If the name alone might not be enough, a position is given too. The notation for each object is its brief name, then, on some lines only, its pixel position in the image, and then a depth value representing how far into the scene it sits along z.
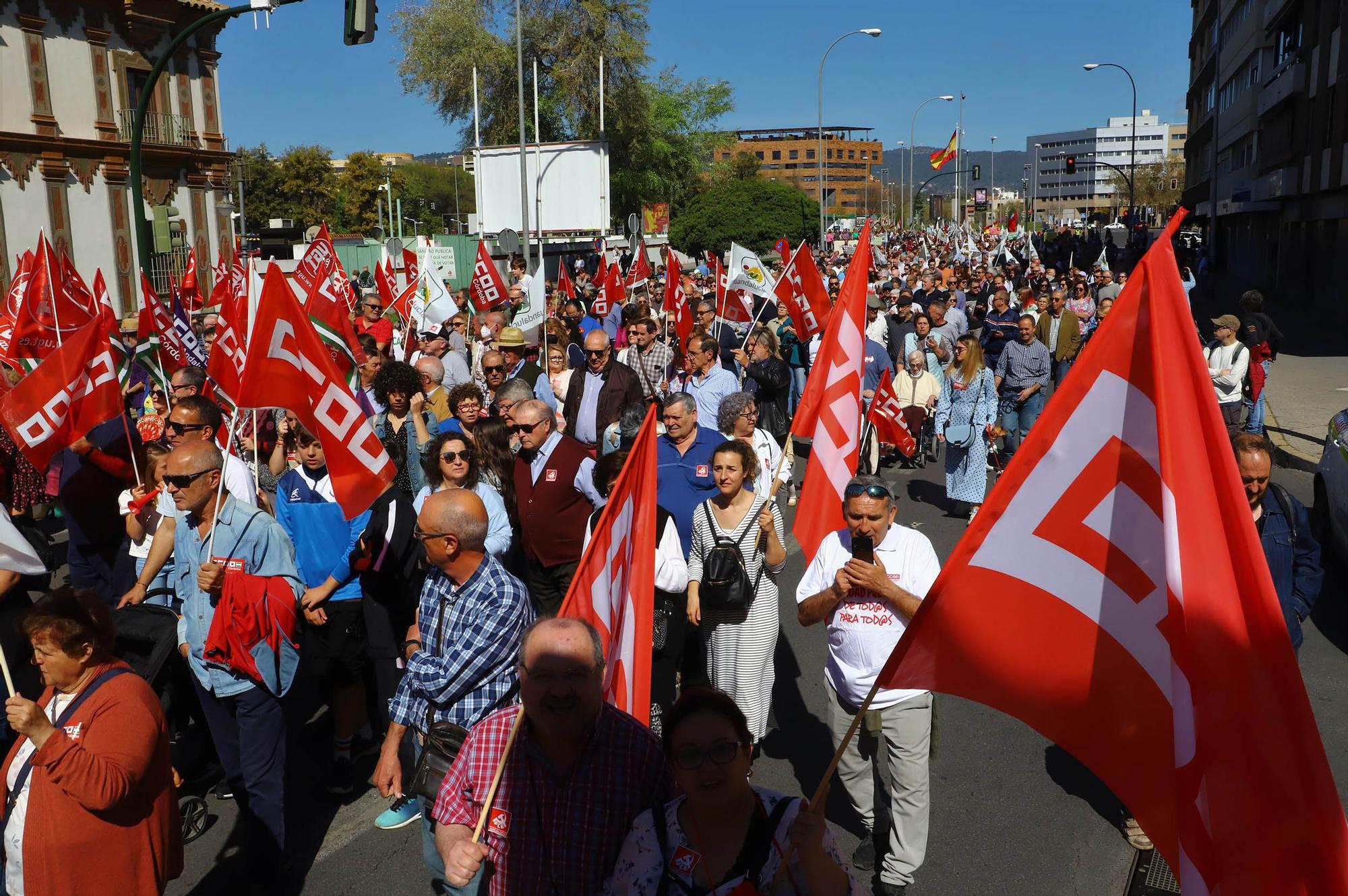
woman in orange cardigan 3.22
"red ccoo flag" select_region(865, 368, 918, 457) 11.13
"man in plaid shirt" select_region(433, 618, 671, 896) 2.85
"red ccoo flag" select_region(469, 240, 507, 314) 15.09
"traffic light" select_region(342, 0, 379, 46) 11.25
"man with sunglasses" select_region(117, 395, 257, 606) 5.18
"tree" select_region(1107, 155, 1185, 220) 86.19
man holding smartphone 4.21
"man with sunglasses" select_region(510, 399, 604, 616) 5.97
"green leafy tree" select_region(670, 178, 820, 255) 58.41
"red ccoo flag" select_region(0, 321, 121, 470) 6.59
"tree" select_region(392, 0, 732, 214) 46.91
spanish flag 63.44
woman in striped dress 5.14
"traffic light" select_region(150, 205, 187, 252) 23.28
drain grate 4.01
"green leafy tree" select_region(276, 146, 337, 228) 71.94
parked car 7.86
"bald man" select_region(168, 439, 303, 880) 4.36
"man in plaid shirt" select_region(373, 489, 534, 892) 3.66
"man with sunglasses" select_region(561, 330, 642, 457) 8.60
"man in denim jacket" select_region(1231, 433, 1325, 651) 4.65
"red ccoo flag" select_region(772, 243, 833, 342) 11.12
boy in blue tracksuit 5.29
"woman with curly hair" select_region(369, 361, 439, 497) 6.72
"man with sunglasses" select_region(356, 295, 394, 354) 13.09
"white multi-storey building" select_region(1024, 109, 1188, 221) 152.38
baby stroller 5.00
